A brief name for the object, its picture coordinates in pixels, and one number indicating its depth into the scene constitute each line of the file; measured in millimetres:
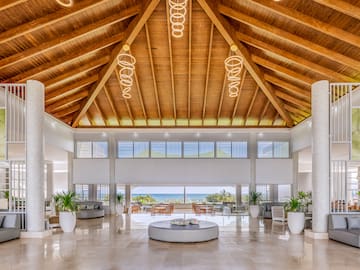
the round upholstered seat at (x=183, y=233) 9891
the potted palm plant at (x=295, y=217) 11867
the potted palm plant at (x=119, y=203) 19219
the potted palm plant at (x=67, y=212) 12242
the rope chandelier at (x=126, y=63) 11217
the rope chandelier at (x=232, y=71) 11221
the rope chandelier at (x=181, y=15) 8323
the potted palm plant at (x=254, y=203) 18000
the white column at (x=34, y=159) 11086
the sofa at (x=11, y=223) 10648
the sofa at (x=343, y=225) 9898
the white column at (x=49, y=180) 24484
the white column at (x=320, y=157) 11008
